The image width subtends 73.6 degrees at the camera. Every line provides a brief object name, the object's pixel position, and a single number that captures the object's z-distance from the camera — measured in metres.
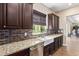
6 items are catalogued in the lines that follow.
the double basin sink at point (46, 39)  1.32
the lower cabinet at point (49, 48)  1.27
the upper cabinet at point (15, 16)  0.86
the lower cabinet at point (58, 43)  1.38
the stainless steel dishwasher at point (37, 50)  1.00
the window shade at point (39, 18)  1.28
